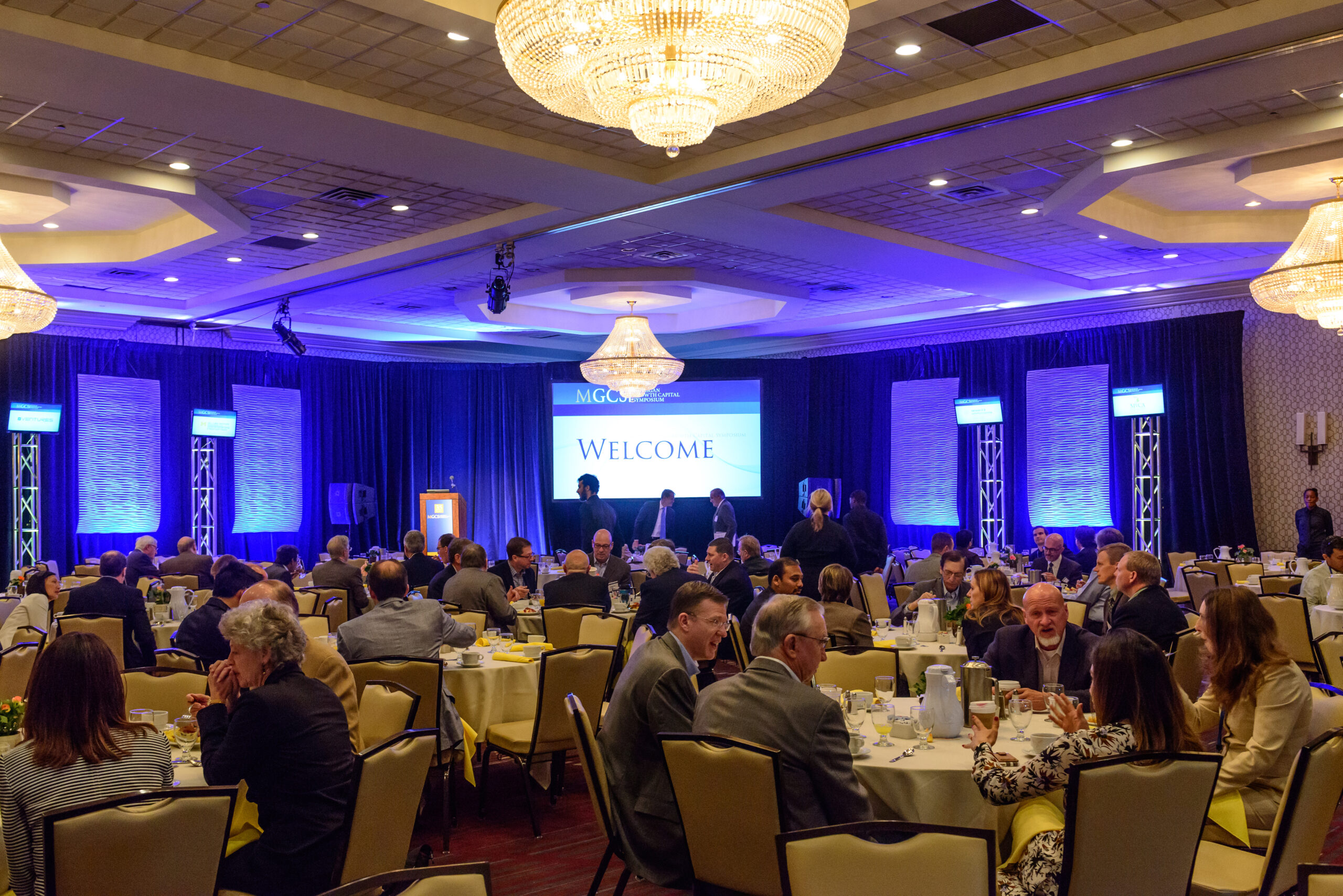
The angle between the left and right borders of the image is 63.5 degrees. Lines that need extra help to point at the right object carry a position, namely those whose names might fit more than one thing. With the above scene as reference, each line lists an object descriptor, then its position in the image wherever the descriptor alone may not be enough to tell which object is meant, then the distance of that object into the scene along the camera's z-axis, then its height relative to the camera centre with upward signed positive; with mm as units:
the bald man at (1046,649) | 4695 -736
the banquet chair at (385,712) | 4414 -897
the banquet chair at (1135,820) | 2871 -915
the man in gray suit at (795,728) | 3203 -728
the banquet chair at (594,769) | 3658 -952
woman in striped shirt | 2889 -685
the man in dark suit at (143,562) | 9734 -638
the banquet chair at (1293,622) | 7742 -1031
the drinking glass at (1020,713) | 3855 -818
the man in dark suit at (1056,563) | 10383 -796
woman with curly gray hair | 3152 -771
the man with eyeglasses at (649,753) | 3623 -897
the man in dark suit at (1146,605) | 5641 -652
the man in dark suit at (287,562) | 9453 -628
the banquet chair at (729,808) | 3189 -971
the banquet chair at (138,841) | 2611 -848
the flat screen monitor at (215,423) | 14883 +1014
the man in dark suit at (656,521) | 15305 -476
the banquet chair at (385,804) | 3238 -955
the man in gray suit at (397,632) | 5438 -702
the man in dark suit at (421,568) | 9734 -671
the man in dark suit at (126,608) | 6953 -707
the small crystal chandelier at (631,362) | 12336 +1452
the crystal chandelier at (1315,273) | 7973 +1519
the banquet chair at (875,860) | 2375 -824
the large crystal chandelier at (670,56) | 3725 +1558
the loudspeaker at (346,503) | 16328 -127
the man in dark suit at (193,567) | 10539 -678
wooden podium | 16031 -307
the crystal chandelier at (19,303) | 7352 +1357
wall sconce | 12375 +539
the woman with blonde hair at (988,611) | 5699 -675
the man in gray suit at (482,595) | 7648 -726
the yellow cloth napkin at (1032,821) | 3162 -1001
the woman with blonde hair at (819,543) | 9766 -515
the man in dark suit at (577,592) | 7879 -734
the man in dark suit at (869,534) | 11633 -524
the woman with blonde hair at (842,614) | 5887 -695
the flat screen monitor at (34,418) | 13047 +999
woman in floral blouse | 3031 -711
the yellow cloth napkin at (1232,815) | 3531 -1102
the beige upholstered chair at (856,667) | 5051 -848
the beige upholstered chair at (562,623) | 7523 -920
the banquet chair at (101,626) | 6742 -795
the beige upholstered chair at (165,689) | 4664 -824
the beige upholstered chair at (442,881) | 2053 -757
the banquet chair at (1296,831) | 3037 -1022
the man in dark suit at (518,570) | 9141 -703
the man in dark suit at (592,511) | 14312 -284
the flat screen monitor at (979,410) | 14805 +1007
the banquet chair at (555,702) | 5430 -1080
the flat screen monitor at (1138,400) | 13203 +989
